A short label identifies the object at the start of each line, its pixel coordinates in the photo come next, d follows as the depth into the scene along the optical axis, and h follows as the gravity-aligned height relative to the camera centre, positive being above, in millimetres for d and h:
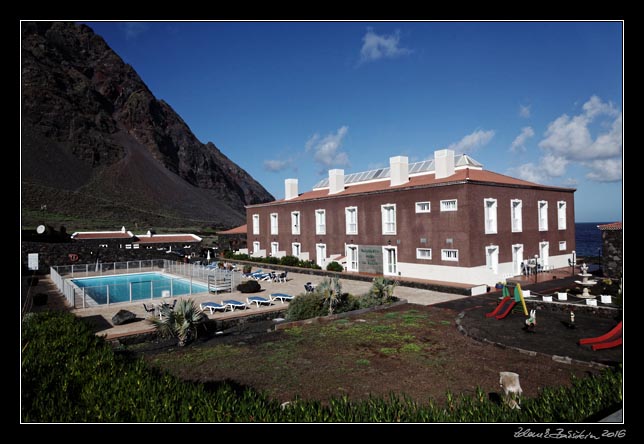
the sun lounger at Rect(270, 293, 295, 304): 18469 -2984
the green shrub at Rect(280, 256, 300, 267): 33062 -2340
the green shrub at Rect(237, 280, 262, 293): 21297 -2899
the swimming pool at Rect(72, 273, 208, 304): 18781 -3108
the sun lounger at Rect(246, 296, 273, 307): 17603 -2982
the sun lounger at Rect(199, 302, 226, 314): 16344 -3007
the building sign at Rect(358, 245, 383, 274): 27284 -1880
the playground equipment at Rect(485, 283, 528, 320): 13340 -2660
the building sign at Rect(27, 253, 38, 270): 21141 -1276
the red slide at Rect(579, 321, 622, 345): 9695 -2700
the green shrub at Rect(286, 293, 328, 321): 14652 -2835
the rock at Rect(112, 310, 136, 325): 14211 -2976
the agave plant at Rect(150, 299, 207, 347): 11844 -2689
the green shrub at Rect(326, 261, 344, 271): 29561 -2585
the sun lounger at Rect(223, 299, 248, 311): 16750 -2967
